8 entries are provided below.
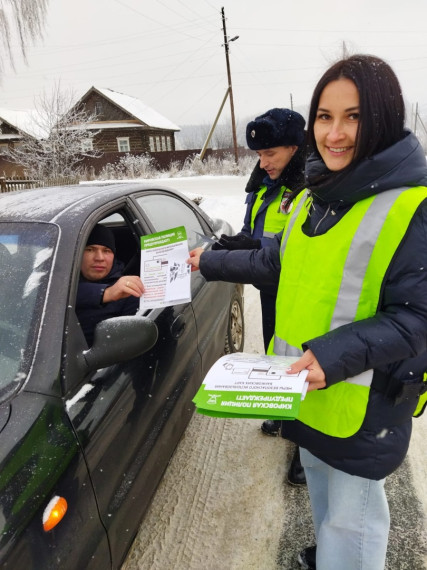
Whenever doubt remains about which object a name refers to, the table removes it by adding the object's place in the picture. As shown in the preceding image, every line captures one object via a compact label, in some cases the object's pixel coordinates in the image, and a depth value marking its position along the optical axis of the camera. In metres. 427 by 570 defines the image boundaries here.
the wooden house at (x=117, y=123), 35.88
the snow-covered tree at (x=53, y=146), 24.88
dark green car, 1.16
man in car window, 1.92
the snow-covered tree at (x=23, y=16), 9.50
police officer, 2.12
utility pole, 25.91
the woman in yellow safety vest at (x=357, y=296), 1.12
